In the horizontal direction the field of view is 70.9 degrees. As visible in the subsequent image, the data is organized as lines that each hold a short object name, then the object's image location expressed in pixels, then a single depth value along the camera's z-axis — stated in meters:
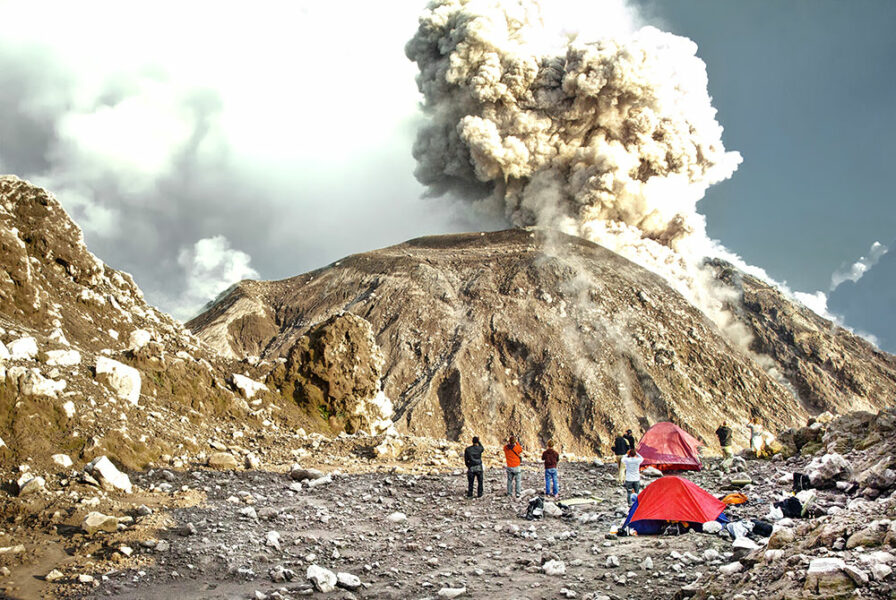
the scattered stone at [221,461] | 11.66
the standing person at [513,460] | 13.41
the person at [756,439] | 19.58
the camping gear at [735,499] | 11.51
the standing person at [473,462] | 13.02
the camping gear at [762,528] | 8.65
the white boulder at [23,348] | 10.19
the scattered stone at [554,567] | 7.96
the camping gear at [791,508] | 9.46
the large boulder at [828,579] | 4.96
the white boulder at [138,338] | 14.21
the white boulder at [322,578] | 6.99
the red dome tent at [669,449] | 18.94
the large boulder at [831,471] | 11.03
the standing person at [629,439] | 15.01
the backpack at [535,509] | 11.58
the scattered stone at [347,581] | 7.17
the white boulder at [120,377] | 11.65
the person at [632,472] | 12.80
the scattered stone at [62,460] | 8.82
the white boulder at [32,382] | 9.42
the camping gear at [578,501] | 12.72
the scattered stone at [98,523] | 7.39
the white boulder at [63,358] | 10.91
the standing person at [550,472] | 13.69
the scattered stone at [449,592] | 7.07
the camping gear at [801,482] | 11.42
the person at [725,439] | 17.64
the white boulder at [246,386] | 15.89
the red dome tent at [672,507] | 9.81
